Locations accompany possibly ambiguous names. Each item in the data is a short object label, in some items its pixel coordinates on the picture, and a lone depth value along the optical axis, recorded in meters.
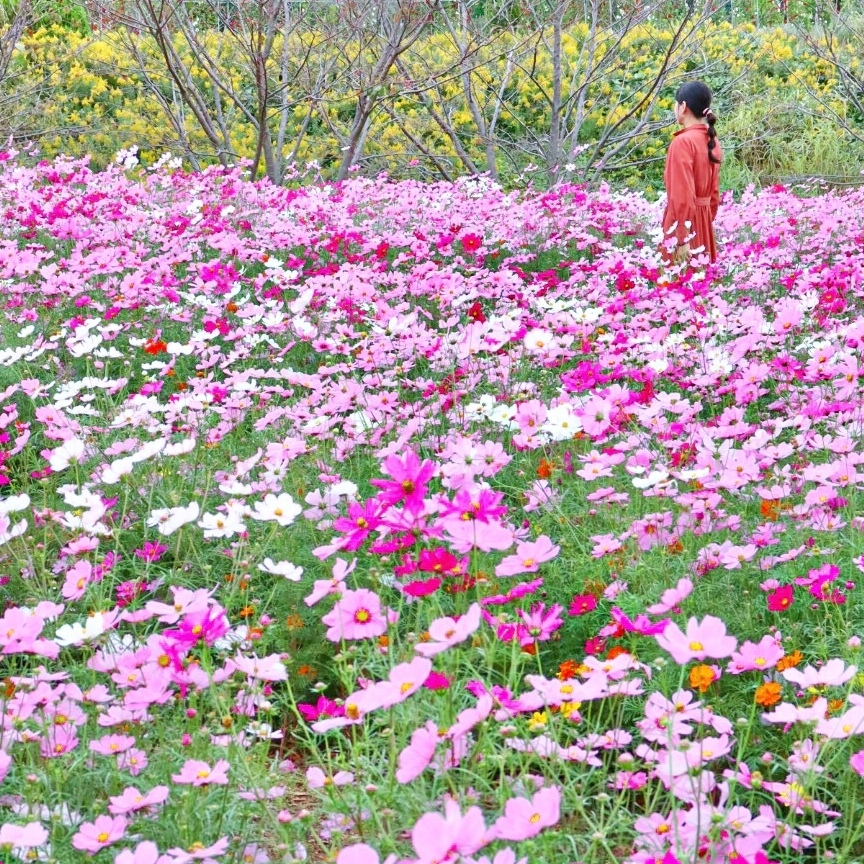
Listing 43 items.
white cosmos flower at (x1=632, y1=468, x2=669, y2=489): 9.34
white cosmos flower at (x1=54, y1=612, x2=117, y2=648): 8.24
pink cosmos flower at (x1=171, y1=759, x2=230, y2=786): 7.46
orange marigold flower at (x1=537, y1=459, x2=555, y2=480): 9.94
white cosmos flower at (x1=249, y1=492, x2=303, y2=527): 9.39
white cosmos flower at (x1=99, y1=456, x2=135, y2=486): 9.53
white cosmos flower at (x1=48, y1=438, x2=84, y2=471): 9.70
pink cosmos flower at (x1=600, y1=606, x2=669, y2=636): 8.00
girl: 13.30
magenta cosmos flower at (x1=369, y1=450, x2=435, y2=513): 8.14
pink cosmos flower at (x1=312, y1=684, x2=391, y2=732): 6.90
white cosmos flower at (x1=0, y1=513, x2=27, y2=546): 9.32
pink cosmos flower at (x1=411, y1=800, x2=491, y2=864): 5.81
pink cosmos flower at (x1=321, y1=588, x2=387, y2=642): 8.20
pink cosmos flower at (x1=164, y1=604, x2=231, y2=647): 8.10
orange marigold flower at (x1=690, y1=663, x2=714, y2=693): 7.71
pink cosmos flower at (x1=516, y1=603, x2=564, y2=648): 8.38
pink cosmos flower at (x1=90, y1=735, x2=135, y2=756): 8.24
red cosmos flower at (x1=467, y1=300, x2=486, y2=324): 11.37
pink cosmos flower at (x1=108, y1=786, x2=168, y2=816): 7.46
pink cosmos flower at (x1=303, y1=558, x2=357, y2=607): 8.40
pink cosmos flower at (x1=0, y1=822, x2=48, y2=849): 6.51
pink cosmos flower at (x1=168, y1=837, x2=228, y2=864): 6.70
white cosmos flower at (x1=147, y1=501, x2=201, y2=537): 9.31
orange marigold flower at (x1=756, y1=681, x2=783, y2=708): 8.07
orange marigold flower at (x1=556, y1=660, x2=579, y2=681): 8.72
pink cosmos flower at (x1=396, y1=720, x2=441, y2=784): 6.73
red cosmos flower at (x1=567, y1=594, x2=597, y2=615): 9.34
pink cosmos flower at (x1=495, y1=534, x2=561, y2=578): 8.73
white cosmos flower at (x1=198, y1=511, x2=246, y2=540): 9.42
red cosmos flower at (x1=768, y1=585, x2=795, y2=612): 9.26
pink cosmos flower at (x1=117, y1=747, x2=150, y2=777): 8.51
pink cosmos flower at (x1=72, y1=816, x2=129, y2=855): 7.07
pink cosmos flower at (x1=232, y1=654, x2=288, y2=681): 8.15
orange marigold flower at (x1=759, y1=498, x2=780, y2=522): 9.78
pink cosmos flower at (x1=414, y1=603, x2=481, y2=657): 7.01
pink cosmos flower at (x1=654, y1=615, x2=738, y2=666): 6.95
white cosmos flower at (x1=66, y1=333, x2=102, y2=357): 10.89
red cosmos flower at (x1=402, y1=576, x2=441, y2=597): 7.97
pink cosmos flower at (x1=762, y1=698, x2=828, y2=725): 7.10
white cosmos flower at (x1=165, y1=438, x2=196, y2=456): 9.78
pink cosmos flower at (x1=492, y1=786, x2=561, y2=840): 6.09
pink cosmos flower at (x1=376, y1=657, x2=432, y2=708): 6.81
